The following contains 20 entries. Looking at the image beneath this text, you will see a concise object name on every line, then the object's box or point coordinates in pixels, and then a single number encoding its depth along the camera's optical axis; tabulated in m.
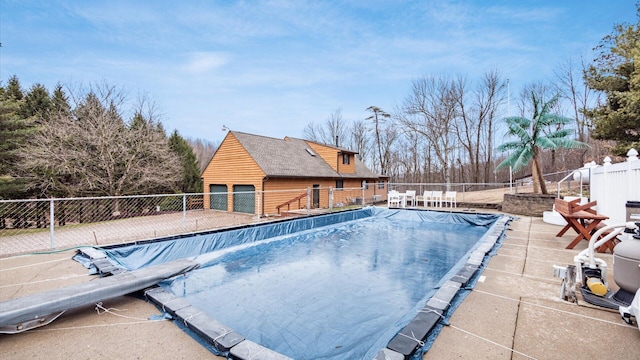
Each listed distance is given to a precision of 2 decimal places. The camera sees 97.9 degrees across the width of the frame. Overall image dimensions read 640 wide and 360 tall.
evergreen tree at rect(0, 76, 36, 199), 11.56
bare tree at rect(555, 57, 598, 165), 22.25
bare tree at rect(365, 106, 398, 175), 29.11
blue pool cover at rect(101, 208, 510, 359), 3.45
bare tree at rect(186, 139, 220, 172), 38.59
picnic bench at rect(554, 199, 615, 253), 5.15
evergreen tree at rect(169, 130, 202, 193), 19.98
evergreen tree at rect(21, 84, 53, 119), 16.50
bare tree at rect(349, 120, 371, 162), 32.78
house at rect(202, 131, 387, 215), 14.67
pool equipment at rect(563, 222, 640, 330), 2.72
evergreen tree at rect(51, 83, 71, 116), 17.35
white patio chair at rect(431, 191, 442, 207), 14.38
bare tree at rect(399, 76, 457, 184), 23.44
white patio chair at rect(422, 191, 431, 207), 14.28
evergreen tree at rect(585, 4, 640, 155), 8.33
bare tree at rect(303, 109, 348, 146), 33.59
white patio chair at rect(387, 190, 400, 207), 14.54
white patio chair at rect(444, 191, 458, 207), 13.71
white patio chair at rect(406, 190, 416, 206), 14.72
